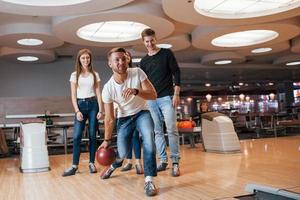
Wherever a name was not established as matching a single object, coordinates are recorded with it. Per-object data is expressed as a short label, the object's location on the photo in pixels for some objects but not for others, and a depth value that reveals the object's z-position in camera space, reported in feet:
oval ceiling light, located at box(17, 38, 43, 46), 25.67
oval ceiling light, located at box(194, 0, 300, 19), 20.25
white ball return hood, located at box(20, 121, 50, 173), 12.87
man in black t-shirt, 10.23
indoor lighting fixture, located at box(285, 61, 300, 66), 43.10
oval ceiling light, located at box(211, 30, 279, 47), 28.76
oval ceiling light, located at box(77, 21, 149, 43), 24.04
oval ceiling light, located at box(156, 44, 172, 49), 29.09
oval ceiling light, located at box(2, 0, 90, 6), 17.85
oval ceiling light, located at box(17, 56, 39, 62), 30.73
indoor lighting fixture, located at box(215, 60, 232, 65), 37.63
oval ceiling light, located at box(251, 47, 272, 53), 32.90
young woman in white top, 11.46
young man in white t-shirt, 7.63
